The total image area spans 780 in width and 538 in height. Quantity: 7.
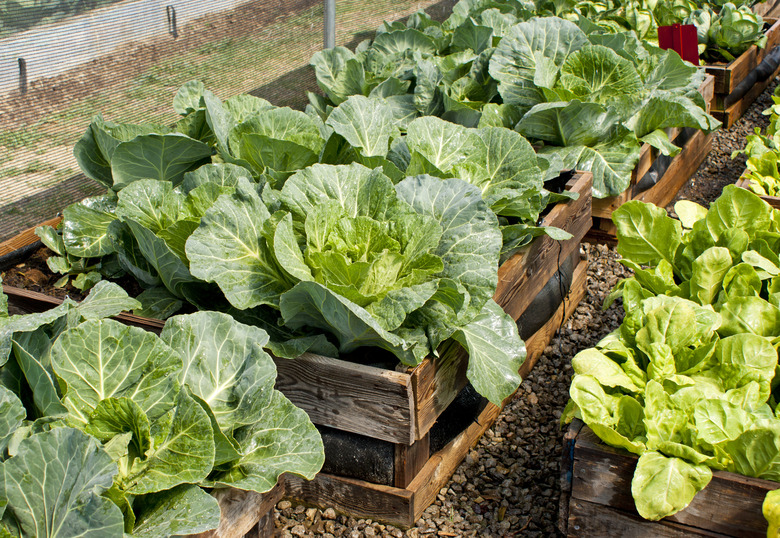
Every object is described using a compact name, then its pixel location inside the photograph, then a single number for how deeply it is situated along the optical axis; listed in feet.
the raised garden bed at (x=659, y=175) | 12.84
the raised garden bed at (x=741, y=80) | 17.44
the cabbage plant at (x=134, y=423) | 4.38
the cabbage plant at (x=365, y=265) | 6.60
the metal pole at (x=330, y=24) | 13.82
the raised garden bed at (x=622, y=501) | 6.08
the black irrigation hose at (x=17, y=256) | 8.82
